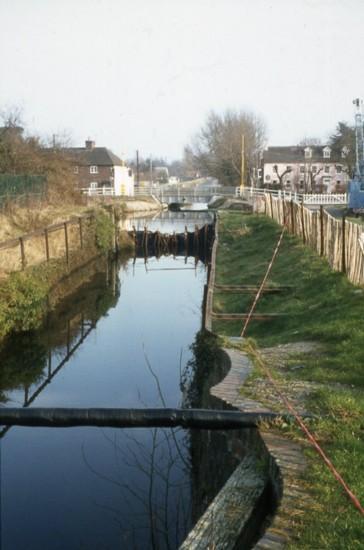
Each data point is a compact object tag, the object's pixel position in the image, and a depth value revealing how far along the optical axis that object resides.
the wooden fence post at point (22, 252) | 18.08
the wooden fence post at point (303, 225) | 19.77
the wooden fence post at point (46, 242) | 20.93
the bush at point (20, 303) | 15.72
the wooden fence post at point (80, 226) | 27.42
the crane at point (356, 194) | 32.84
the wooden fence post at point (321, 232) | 15.87
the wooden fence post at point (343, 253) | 13.02
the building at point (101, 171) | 68.81
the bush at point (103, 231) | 30.56
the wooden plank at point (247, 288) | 14.78
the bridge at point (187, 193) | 57.11
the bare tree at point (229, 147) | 79.56
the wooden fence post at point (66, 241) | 23.95
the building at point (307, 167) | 71.88
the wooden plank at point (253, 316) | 12.52
